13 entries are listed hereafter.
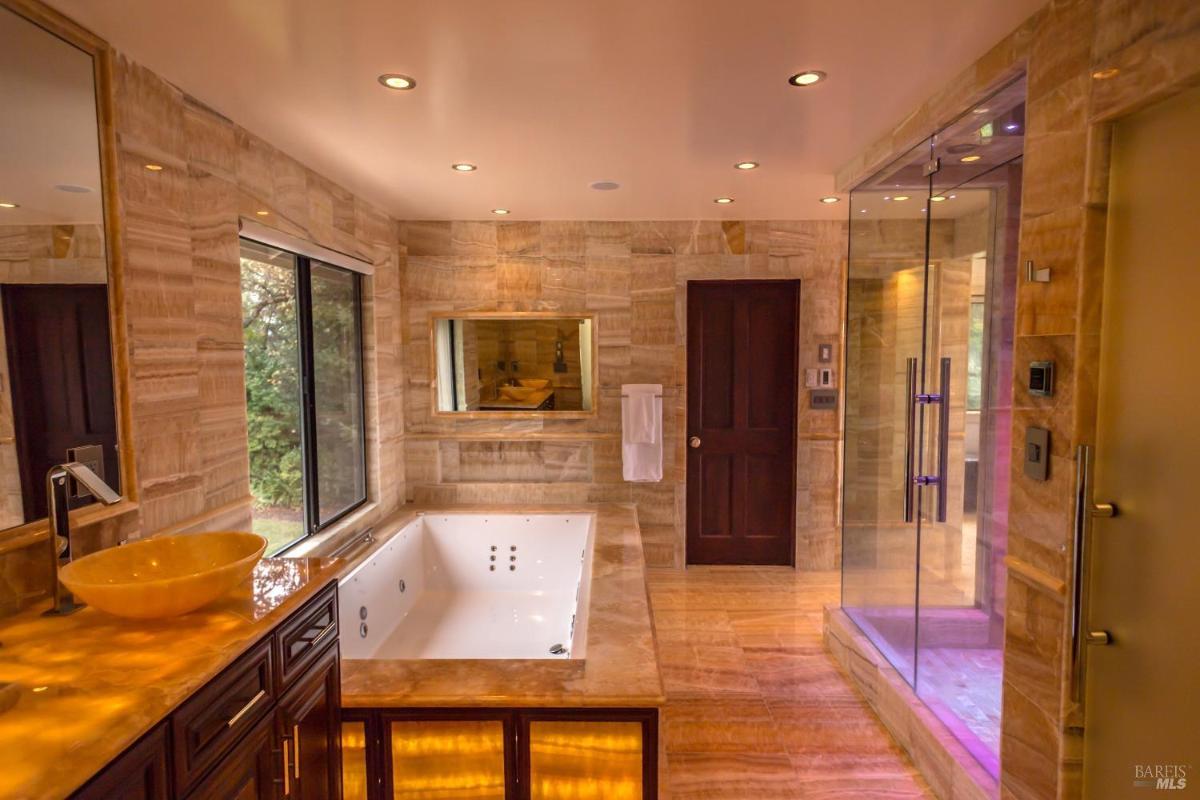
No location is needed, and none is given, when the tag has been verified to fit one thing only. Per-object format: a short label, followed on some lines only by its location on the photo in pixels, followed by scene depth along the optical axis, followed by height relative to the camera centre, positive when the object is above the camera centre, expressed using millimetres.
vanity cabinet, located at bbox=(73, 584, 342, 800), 1131 -788
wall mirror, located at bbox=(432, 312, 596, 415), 4453 -14
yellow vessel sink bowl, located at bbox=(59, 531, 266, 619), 1364 -508
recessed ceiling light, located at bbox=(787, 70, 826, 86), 2078 +935
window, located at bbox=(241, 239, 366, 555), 2967 -134
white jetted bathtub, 3273 -1365
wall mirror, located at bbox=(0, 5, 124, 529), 1554 +241
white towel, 4352 -487
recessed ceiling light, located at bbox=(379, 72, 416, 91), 2059 +929
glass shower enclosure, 2732 -261
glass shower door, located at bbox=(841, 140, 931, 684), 2867 -225
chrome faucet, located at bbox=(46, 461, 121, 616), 1532 -353
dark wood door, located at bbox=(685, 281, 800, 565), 4477 -437
